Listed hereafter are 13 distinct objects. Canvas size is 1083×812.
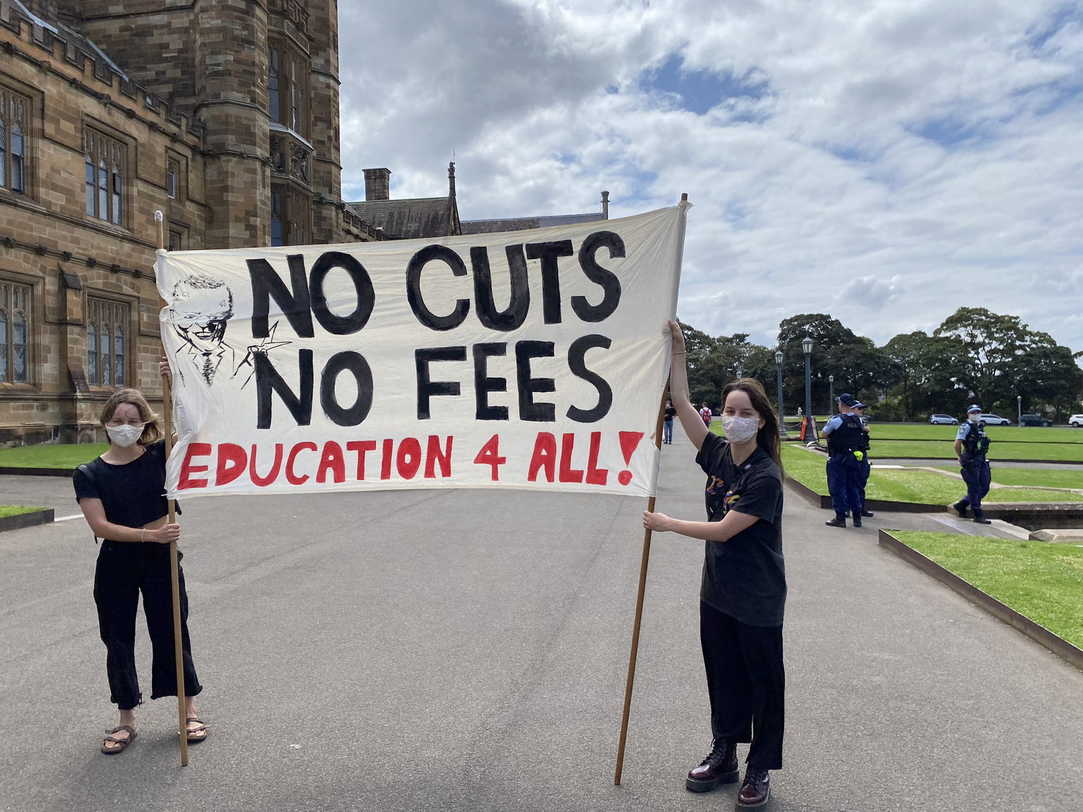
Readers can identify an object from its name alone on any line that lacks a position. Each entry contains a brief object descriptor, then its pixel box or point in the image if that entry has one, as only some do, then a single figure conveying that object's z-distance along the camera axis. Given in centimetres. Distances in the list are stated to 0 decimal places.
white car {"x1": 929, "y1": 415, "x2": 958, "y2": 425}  7831
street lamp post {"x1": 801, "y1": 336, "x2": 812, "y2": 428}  3248
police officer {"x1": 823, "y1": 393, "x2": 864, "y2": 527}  1146
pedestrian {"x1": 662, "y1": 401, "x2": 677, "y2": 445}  3116
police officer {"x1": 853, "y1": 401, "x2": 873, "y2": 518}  1148
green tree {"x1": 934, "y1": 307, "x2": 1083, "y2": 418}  8888
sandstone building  2341
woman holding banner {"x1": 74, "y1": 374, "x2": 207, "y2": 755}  389
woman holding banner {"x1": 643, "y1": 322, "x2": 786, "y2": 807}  342
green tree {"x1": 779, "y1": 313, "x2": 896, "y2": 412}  9812
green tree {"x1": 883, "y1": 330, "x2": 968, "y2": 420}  9000
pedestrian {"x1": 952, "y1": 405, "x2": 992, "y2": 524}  1159
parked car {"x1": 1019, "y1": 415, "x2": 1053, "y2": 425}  8256
